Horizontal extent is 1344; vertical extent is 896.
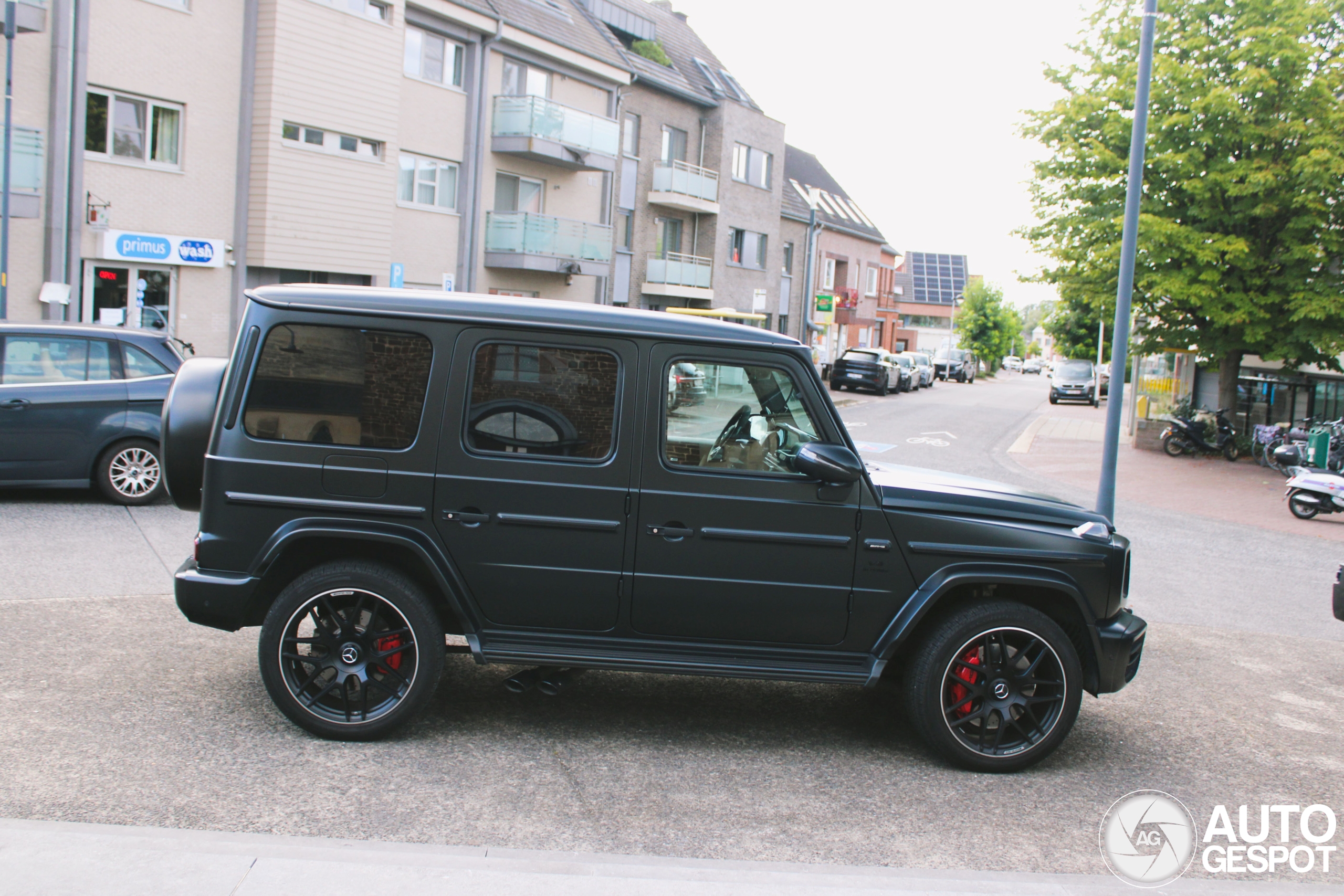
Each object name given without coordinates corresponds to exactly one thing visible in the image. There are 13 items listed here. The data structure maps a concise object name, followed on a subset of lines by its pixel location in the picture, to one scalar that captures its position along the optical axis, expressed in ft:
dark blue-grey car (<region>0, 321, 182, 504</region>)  32.78
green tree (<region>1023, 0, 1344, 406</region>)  65.87
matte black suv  15.40
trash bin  58.39
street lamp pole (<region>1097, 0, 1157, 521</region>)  28.30
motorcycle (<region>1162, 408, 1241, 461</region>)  76.43
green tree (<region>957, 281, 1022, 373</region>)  294.46
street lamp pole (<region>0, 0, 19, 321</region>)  53.83
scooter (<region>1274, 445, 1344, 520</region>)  49.62
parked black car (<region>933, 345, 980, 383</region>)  219.82
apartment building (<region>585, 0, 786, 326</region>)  119.65
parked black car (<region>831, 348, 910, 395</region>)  138.41
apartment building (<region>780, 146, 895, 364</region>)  163.53
